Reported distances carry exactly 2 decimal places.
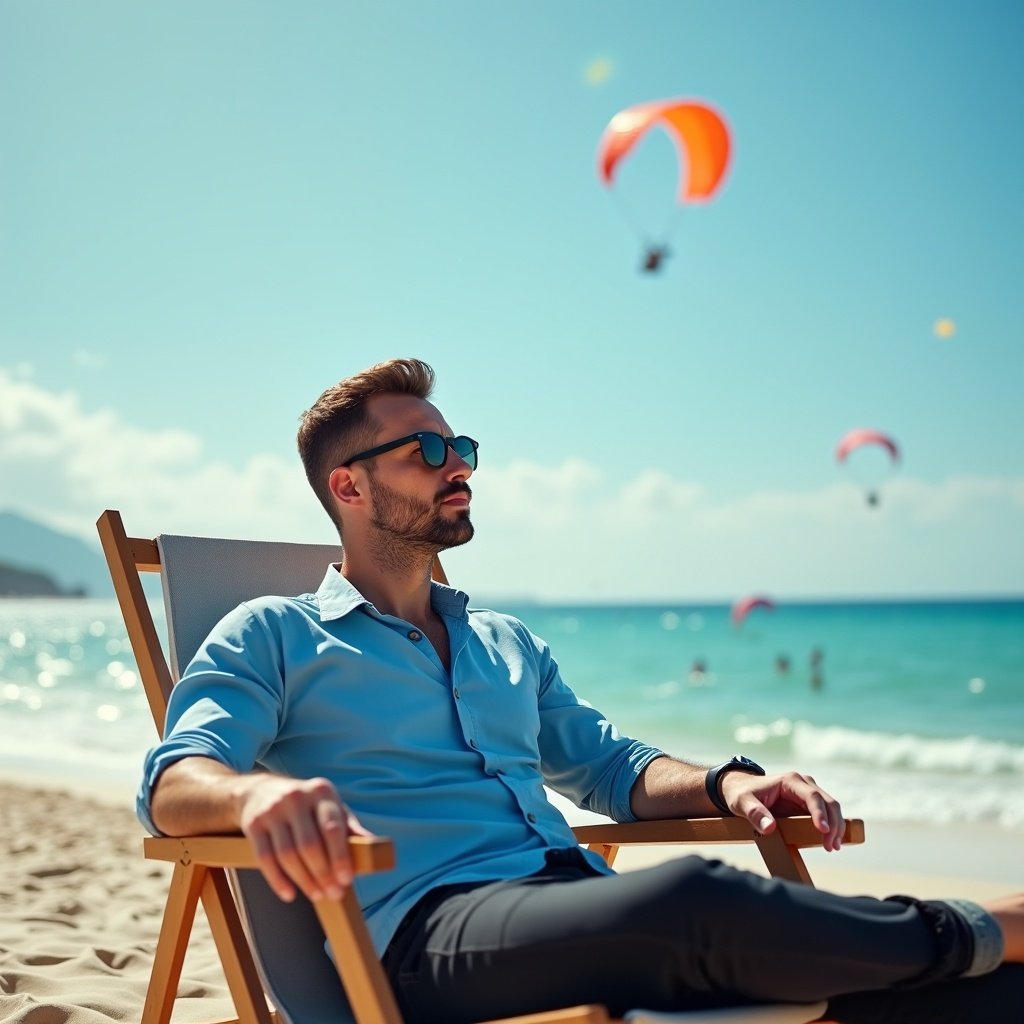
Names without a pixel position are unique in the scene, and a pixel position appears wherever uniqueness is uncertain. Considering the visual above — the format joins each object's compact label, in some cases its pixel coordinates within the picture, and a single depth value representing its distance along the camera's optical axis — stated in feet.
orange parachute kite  35.29
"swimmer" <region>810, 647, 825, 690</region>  76.87
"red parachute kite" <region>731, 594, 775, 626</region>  59.55
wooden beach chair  4.50
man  4.96
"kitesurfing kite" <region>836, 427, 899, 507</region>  51.59
